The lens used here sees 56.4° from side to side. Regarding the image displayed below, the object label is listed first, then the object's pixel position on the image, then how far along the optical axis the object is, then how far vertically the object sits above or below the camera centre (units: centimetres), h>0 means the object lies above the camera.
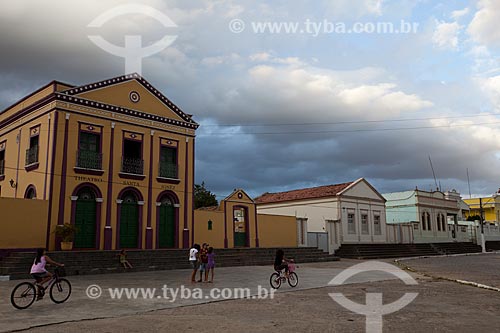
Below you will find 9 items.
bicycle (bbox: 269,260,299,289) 1427 -112
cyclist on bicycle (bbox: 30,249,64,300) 1092 -62
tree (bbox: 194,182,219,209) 5266 +517
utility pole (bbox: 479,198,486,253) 4502 -20
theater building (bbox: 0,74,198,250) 2108 +402
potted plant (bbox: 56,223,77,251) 1984 +43
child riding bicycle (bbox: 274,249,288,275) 1427 -64
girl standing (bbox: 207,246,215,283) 1568 -59
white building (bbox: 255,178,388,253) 3428 +235
